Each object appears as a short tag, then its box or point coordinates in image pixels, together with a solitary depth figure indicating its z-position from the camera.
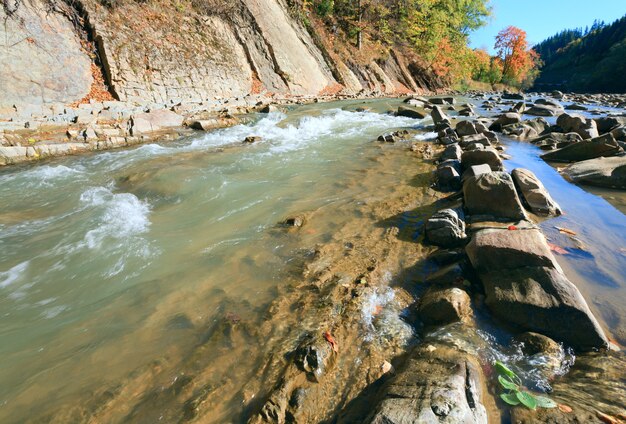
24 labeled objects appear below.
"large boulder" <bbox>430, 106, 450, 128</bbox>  10.89
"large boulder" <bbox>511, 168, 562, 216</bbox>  4.41
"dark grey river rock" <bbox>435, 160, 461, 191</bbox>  5.45
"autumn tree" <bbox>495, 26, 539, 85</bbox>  47.74
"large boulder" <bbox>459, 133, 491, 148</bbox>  7.77
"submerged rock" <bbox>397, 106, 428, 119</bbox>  13.51
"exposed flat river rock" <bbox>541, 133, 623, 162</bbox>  6.83
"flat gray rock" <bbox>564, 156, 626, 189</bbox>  5.48
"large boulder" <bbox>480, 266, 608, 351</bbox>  2.29
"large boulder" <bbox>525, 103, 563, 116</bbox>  14.88
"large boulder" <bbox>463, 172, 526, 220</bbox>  3.91
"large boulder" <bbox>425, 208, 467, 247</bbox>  3.63
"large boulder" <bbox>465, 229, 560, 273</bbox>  2.70
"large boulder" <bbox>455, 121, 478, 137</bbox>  9.34
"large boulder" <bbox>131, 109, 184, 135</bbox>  10.02
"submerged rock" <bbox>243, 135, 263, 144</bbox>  9.44
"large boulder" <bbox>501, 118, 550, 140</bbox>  9.94
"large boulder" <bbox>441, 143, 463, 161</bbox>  6.66
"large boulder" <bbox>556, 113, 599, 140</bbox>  8.72
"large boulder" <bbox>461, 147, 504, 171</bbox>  5.76
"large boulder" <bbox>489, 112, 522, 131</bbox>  11.11
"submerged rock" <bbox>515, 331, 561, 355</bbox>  2.25
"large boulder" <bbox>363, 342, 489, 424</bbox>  1.58
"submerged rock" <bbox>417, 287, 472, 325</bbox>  2.57
